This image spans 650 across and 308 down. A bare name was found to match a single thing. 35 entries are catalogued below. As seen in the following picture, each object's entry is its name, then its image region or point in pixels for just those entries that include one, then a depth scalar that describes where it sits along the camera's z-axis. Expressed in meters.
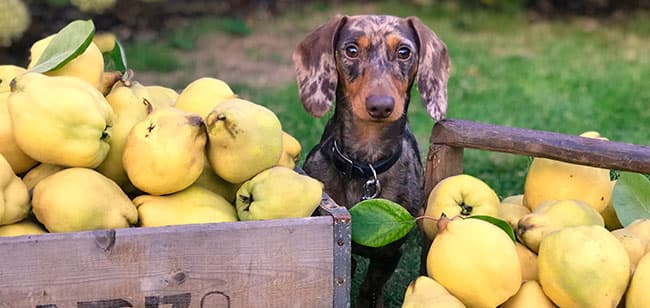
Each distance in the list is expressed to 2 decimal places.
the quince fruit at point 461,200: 2.45
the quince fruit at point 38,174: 2.10
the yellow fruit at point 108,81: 2.31
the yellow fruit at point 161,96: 2.49
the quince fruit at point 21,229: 1.95
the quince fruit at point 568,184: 2.55
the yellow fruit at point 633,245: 2.24
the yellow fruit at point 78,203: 1.94
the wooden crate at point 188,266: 1.89
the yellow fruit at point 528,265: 2.28
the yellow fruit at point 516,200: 2.76
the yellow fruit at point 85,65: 2.25
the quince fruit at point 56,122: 1.98
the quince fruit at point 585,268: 2.08
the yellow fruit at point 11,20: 5.60
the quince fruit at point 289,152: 2.41
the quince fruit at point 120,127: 2.13
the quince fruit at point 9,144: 2.06
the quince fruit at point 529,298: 2.17
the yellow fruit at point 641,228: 2.33
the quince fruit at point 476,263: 2.12
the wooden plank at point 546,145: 2.45
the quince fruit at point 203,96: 2.37
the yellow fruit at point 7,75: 2.27
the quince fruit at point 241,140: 2.06
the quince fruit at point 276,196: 2.08
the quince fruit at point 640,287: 2.09
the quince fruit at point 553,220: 2.30
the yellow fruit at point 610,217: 2.61
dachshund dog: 2.99
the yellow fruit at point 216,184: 2.19
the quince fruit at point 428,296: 2.09
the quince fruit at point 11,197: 1.95
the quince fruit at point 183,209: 2.04
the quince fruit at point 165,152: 2.01
